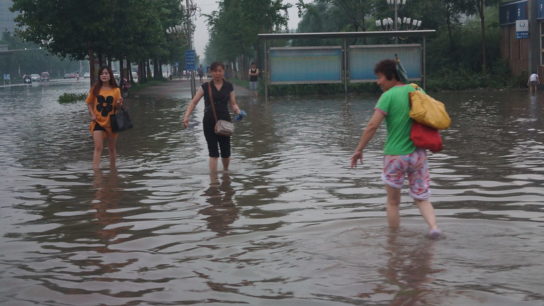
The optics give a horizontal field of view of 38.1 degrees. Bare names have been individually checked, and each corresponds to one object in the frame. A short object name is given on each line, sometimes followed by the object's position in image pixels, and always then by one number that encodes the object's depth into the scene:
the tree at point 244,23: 46.62
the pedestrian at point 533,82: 36.39
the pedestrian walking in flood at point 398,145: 6.71
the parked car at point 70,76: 149.27
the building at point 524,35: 39.94
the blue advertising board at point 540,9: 39.34
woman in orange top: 12.22
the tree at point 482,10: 44.34
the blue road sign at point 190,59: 39.88
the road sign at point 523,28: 40.03
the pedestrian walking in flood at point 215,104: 10.73
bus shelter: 35.28
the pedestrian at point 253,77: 39.50
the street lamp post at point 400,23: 44.73
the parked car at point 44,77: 129.00
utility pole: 39.72
